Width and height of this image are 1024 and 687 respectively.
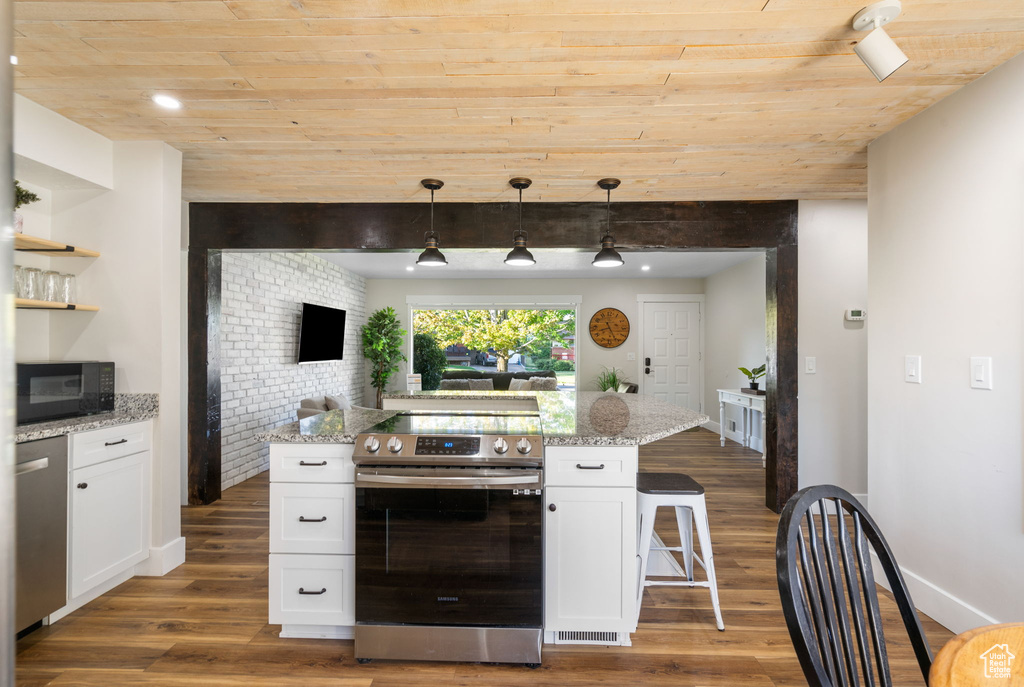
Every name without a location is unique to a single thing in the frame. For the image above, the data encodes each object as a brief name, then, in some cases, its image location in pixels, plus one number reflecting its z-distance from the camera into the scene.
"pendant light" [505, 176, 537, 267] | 3.35
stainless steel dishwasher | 2.12
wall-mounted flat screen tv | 5.92
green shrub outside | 9.18
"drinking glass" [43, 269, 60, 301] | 2.58
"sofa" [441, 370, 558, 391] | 8.29
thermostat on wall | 3.87
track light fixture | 1.69
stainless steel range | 2.04
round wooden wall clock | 8.52
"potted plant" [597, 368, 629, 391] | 8.17
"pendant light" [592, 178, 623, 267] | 3.42
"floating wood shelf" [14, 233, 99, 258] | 2.44
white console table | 5.65
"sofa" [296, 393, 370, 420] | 5.07
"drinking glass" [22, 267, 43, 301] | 2.47
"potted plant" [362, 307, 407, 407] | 7.89
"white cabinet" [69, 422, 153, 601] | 2.37
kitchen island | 2.13
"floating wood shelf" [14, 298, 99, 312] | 2.40
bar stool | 2.32
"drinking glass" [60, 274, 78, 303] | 2.69
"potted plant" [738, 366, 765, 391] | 6.03
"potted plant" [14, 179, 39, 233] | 2.51
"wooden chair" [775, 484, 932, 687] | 0.94
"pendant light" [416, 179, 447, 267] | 3.35
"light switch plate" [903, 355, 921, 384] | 2.45
